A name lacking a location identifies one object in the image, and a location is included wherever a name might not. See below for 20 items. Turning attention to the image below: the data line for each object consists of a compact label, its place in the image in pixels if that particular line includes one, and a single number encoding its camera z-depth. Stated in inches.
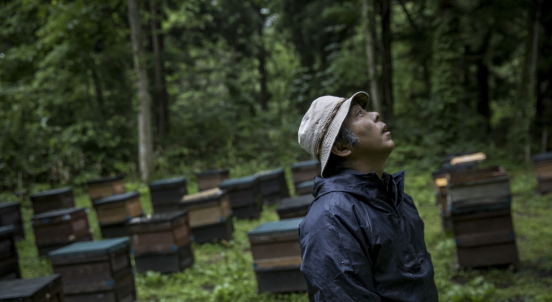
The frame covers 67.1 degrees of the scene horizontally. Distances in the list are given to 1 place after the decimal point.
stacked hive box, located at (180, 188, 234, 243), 292.5
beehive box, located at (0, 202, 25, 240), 330.0
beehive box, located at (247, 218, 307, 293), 194.9
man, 59.4
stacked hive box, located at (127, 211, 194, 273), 240.7
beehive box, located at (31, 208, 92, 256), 282.2
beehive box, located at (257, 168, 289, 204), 390.0
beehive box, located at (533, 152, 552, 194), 319.0
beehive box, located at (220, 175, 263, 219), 346.0
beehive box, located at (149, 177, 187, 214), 366.3
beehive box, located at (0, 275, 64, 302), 138.0
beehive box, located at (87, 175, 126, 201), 390.9
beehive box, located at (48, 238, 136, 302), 200.1
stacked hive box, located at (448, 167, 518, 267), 198.7
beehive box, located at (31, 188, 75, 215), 360.8
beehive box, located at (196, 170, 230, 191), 401.1
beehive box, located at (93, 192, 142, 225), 316.2
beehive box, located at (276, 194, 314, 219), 219.6
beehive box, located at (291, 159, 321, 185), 381.9
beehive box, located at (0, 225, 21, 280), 231.3
